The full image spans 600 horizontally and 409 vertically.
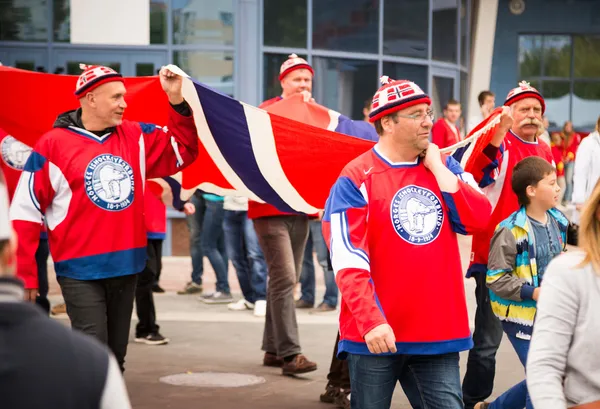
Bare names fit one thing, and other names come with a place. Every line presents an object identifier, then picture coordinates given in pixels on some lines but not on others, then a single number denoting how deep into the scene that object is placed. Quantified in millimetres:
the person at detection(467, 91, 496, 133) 14172
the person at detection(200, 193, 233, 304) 12742
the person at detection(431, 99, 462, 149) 16984
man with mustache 6598
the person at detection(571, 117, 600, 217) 10305
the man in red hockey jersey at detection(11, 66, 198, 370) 6457
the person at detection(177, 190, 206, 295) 13320
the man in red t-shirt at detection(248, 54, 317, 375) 8445
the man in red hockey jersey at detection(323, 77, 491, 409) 4977
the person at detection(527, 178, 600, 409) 3537
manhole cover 8320
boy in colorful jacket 5988
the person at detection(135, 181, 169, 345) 9852
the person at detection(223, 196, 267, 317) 11797
